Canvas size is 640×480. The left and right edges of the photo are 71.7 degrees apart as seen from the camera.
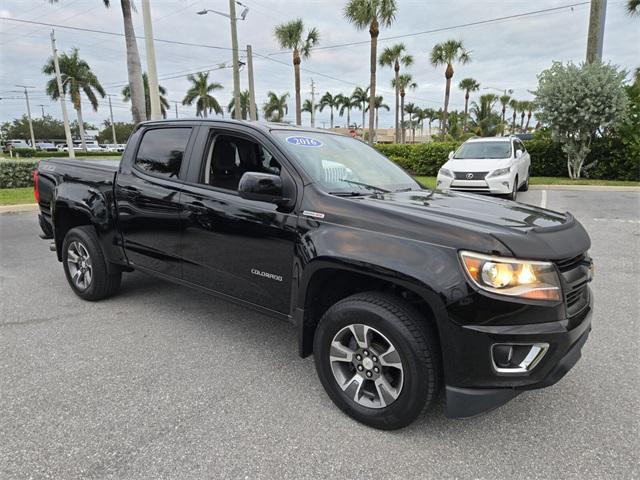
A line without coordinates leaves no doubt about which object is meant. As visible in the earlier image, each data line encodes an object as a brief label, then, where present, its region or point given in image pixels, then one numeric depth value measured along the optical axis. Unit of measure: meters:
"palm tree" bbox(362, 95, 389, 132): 63.21
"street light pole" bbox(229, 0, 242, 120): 20.32
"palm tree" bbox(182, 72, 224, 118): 48.22
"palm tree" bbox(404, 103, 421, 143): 76.06
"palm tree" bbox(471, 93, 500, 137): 50.91
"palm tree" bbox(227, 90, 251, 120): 52.28
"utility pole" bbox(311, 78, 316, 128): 63.68
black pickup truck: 2.18
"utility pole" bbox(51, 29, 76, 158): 28.80
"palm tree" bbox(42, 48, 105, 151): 38.78
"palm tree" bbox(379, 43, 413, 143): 37.09
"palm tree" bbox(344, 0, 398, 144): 23.19
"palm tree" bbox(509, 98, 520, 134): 83.50
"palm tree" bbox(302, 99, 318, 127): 65.44
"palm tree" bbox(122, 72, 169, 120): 46.72
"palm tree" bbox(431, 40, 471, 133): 31.97
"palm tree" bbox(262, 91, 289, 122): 53.22
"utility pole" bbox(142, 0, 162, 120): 13.21
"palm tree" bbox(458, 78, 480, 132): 58.19
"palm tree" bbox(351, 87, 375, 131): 61.41
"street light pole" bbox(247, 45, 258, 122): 22.56
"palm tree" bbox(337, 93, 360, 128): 63.25
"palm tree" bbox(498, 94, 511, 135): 74.62
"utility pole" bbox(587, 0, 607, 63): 16.34
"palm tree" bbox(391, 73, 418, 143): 49.69
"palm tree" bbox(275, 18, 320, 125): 29.59
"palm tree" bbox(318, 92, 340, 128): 63.73
